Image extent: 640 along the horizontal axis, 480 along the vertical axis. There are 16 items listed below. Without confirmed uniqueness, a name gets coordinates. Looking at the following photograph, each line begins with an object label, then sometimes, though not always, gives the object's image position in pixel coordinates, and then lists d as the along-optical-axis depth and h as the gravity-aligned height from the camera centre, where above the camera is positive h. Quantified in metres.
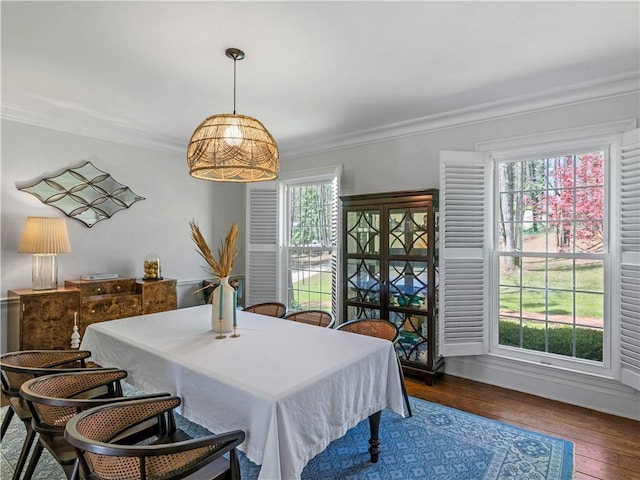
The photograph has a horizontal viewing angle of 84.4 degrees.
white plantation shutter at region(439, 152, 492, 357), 3.43 -0.12
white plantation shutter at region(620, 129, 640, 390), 2.65 -0.16
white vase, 2.39 -0.48
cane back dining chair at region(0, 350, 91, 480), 1.89 -0.78
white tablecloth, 1.47 -0.70
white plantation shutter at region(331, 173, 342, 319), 4.31 -0.06
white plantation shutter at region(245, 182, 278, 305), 5.07 -0.01
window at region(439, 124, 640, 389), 2.80 -0.11
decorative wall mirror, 3.59 +0.46
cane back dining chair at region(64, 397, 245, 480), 1.20 -0.82
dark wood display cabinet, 3.45 -0.32
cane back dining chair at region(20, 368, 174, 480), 1.53 -0.80
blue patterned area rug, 2.10 -1.41
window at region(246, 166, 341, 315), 4.82 -0.04
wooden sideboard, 3.14 -0.69
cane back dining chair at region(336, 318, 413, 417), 2.80 -0.74
